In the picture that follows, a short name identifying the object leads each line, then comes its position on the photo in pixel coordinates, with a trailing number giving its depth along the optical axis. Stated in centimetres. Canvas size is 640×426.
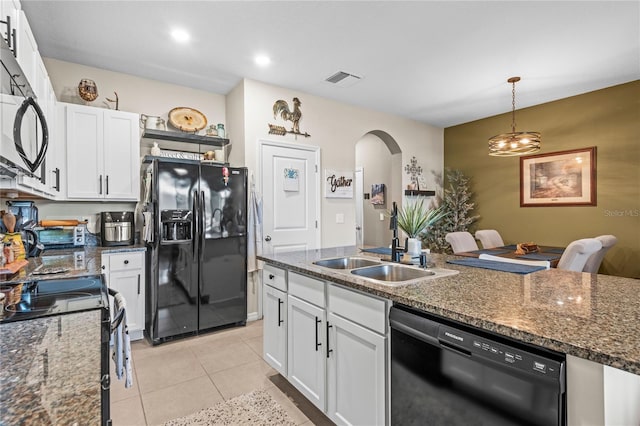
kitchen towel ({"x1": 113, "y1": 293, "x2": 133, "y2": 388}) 116
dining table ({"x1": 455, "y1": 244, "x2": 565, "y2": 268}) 322
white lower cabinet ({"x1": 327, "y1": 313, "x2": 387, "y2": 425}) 147
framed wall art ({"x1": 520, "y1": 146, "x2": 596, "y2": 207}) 414
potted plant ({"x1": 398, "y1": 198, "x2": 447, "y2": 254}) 213
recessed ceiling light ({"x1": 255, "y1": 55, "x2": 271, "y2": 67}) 319
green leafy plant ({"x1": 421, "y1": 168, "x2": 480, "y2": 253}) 530
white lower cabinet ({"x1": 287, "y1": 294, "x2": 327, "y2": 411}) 183
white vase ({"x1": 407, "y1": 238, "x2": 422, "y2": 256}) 200
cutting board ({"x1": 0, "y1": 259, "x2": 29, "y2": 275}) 180
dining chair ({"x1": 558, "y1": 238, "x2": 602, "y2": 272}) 271
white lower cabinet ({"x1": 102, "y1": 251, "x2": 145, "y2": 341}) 300
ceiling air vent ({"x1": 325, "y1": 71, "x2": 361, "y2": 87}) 361
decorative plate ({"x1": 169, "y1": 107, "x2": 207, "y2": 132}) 369
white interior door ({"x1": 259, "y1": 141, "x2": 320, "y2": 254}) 383
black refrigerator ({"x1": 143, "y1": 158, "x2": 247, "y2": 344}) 306
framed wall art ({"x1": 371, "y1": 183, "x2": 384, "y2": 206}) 614
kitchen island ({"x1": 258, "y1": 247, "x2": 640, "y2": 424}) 83
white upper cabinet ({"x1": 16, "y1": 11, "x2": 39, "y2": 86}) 171
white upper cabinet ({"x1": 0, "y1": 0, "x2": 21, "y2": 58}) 148
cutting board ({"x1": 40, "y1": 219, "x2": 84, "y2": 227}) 292
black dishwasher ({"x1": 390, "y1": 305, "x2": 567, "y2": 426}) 92
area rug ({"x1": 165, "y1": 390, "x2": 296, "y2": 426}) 193
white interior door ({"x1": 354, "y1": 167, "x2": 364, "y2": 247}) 662
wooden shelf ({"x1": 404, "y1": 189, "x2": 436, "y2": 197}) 534
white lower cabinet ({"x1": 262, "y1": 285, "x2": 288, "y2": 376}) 219
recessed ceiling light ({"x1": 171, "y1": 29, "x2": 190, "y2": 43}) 273
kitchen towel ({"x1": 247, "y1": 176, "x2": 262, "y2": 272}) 357
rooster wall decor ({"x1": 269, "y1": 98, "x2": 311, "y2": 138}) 387
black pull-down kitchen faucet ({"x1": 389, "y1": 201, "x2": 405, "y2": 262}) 210
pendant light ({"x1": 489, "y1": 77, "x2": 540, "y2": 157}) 348
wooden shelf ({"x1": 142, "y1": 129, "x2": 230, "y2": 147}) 346
